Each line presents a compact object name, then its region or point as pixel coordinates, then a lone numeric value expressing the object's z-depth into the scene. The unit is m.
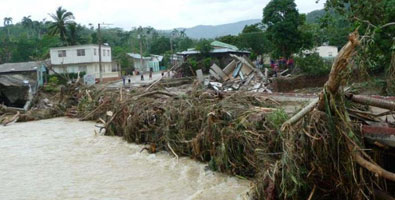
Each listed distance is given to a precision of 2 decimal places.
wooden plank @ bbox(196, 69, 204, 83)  23.76
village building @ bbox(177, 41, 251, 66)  35.38
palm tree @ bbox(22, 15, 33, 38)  81.07
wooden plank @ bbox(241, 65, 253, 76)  24.25
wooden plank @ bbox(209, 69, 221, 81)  24.41
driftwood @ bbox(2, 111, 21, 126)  19.67
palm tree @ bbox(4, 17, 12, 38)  92.31
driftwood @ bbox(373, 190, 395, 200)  5.04
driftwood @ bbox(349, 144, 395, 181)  4.48
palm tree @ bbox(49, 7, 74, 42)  52.19
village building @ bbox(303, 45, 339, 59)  44.71
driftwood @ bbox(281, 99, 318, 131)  5.03
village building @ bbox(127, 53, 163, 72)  60.04
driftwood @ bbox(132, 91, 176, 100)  14.37
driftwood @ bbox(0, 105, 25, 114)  21.31
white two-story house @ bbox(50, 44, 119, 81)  44.34
